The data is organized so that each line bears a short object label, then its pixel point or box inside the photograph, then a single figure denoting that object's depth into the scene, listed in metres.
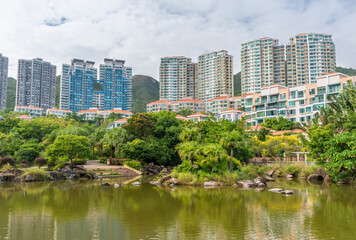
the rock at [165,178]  29.46
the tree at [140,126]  46.89
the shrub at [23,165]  38.34
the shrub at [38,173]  32.12
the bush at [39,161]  37.75
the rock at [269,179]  30.20
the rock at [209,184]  26.69
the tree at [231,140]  29.09
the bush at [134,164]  40.41
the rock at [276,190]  22.27
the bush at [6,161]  35.82
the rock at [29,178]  31.79
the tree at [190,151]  27.62
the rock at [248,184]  26.00
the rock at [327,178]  29.76
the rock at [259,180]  26.82
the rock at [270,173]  32.44
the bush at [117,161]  42.28
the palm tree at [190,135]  32.78
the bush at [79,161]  40.31
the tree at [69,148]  36.62
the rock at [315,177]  30.84
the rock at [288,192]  21.24
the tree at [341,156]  22.85
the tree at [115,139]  44.19
